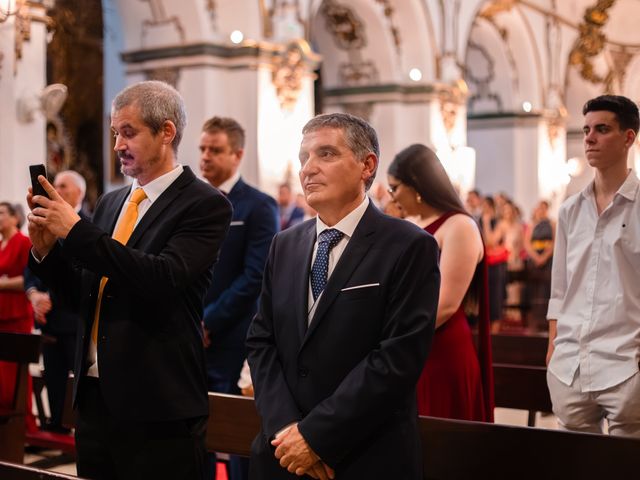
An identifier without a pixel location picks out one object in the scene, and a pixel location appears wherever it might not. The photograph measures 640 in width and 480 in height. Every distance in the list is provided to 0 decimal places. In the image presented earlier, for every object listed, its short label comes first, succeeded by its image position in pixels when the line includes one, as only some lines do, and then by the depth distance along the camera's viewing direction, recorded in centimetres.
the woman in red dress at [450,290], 400
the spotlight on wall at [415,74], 1574
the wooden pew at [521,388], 480
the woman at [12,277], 692
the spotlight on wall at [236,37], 1202
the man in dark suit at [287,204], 1138
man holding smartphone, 286
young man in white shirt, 347
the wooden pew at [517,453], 301
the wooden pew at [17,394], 505
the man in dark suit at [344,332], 249
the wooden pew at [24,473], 273
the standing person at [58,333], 650
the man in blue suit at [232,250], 462
